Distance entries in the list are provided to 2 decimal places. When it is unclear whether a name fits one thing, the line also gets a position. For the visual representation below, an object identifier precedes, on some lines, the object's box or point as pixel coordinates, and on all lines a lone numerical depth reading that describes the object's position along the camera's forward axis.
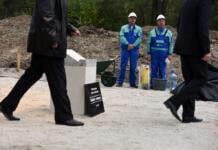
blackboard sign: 9.80
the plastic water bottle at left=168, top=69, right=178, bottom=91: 15.83
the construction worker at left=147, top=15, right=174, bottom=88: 16.14
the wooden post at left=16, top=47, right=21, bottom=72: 19.00
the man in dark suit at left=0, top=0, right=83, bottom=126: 8.23
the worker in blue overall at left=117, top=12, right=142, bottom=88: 16.17
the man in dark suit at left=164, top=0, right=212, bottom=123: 8.97
